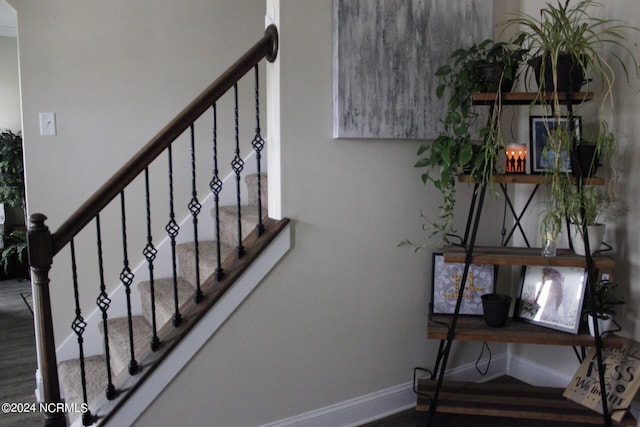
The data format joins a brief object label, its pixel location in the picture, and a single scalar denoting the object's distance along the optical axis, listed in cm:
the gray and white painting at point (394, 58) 210
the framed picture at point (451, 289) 240
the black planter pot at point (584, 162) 199
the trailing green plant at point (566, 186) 196
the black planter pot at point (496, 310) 221
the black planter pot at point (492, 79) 207
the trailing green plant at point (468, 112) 205
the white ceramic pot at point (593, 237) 212
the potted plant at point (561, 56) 190
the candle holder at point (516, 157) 218
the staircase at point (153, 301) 164
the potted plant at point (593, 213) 200
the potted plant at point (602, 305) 208
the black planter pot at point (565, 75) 192
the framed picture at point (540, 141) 209
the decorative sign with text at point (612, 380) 203
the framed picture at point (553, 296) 217
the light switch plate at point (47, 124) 254
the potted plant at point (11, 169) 490
